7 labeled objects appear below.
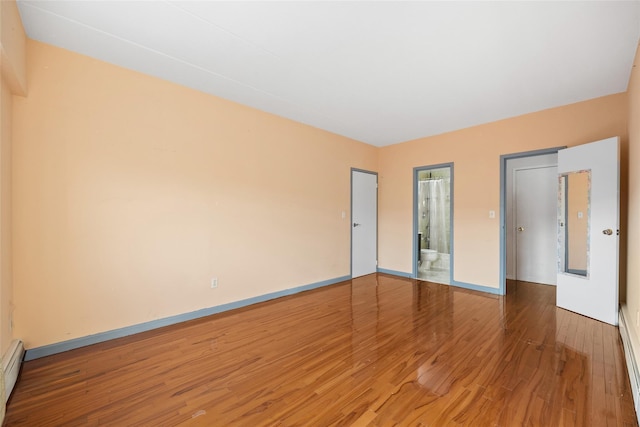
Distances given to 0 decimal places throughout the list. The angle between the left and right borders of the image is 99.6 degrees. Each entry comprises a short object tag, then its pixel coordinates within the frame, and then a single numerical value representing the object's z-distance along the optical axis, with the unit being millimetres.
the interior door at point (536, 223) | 4566
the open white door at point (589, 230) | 2938
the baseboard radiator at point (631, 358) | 1672
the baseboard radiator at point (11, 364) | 1760
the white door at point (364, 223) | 5121
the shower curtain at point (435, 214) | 6008
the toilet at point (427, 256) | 5864
